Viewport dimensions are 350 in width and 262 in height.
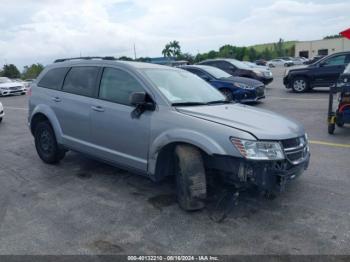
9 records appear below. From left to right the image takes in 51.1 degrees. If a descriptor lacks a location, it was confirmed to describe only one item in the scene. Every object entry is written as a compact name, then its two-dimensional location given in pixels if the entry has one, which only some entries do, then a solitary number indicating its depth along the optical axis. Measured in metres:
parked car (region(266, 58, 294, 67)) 62.41
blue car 12.21
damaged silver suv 3.82
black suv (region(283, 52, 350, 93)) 14.54
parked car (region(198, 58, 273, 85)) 16.45
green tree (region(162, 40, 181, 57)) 71.80
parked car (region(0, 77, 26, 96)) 22.97
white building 85.06
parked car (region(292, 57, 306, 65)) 63.92
